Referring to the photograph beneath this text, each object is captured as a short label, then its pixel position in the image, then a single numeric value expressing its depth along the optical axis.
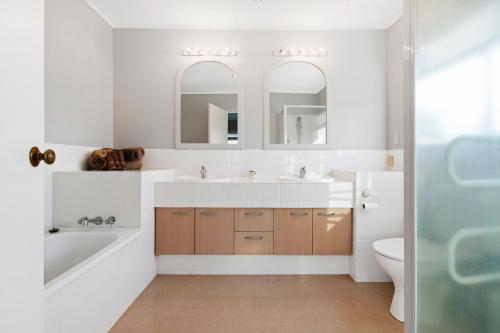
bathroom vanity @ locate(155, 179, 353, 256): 2.42
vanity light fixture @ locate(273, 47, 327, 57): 2.87
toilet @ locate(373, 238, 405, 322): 1.79
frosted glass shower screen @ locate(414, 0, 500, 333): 0.78
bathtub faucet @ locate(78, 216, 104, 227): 2.12
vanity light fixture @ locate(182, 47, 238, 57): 2.87
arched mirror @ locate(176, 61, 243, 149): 2.87
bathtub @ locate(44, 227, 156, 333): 1.30
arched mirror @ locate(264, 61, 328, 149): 2.88
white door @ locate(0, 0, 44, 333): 0.66
